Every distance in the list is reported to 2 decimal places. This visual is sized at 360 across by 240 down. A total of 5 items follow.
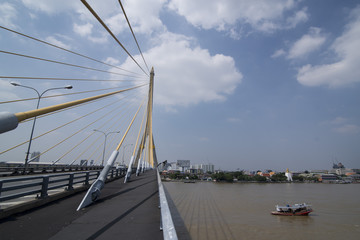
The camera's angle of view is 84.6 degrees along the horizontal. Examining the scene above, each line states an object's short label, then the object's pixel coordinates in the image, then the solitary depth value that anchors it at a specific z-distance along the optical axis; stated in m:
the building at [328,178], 129.27
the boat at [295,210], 26.92
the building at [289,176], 110.49
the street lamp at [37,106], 16.23
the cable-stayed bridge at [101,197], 3.21
